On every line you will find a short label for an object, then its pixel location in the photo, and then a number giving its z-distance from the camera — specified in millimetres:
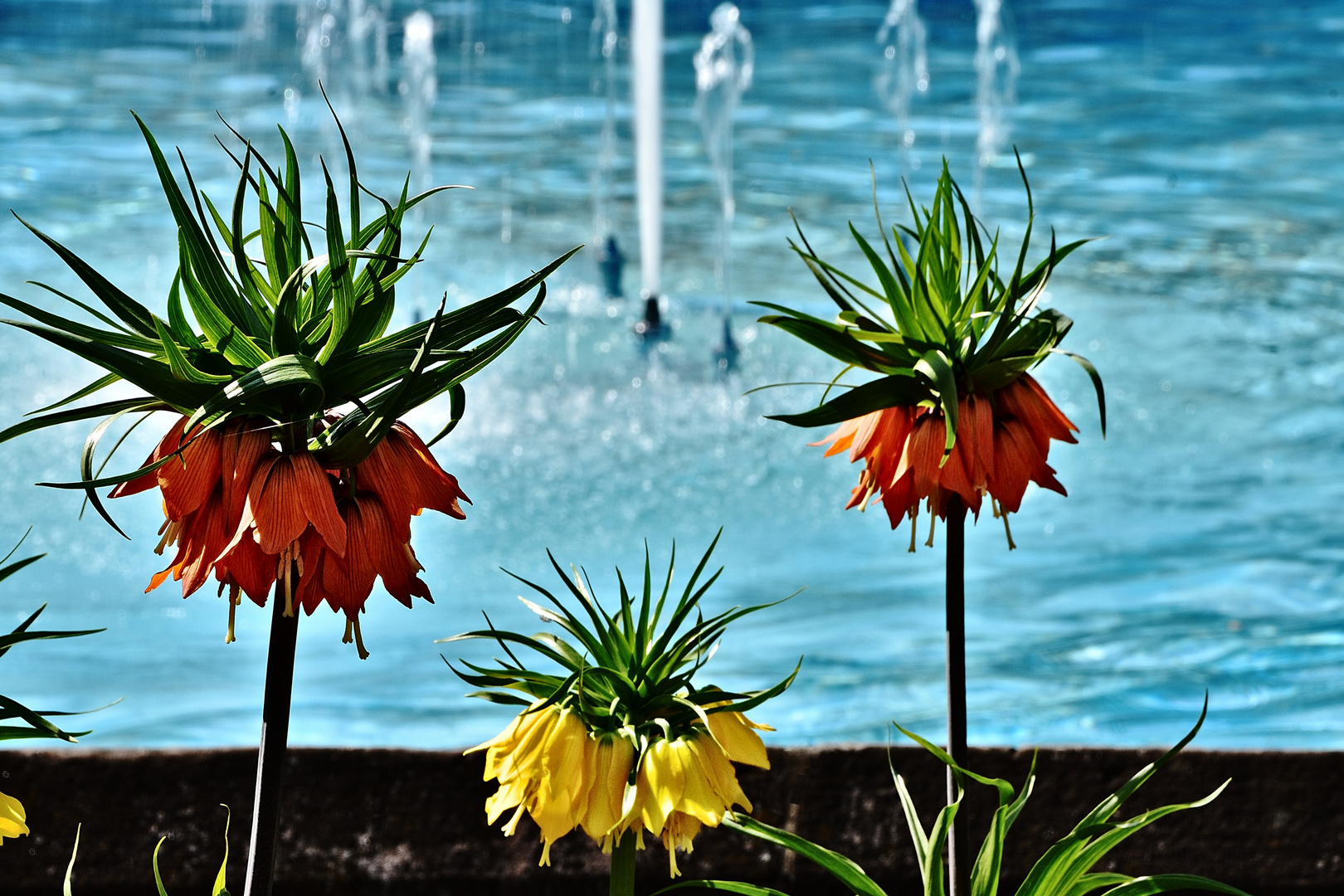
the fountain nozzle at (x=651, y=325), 13891
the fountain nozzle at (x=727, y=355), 12459
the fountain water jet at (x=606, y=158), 19067
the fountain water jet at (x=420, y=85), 23609
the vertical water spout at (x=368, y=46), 26031
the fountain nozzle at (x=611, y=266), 17447
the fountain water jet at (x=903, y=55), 28578
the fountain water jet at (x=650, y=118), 15685
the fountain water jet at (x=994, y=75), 26469
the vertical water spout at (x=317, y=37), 25517
